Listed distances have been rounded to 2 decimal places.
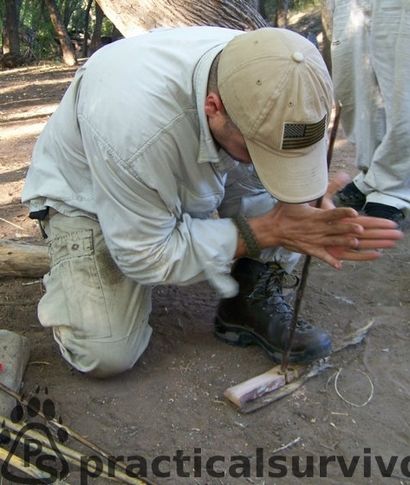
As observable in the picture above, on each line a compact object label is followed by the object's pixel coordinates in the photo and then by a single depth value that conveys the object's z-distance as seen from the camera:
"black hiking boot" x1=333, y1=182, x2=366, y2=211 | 3.74
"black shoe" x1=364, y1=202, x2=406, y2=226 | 3.40
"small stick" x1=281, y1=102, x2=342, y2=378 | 2.03
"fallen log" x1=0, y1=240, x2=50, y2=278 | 2.98
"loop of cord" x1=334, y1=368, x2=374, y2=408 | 2.16
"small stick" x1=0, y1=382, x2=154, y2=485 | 1.77
